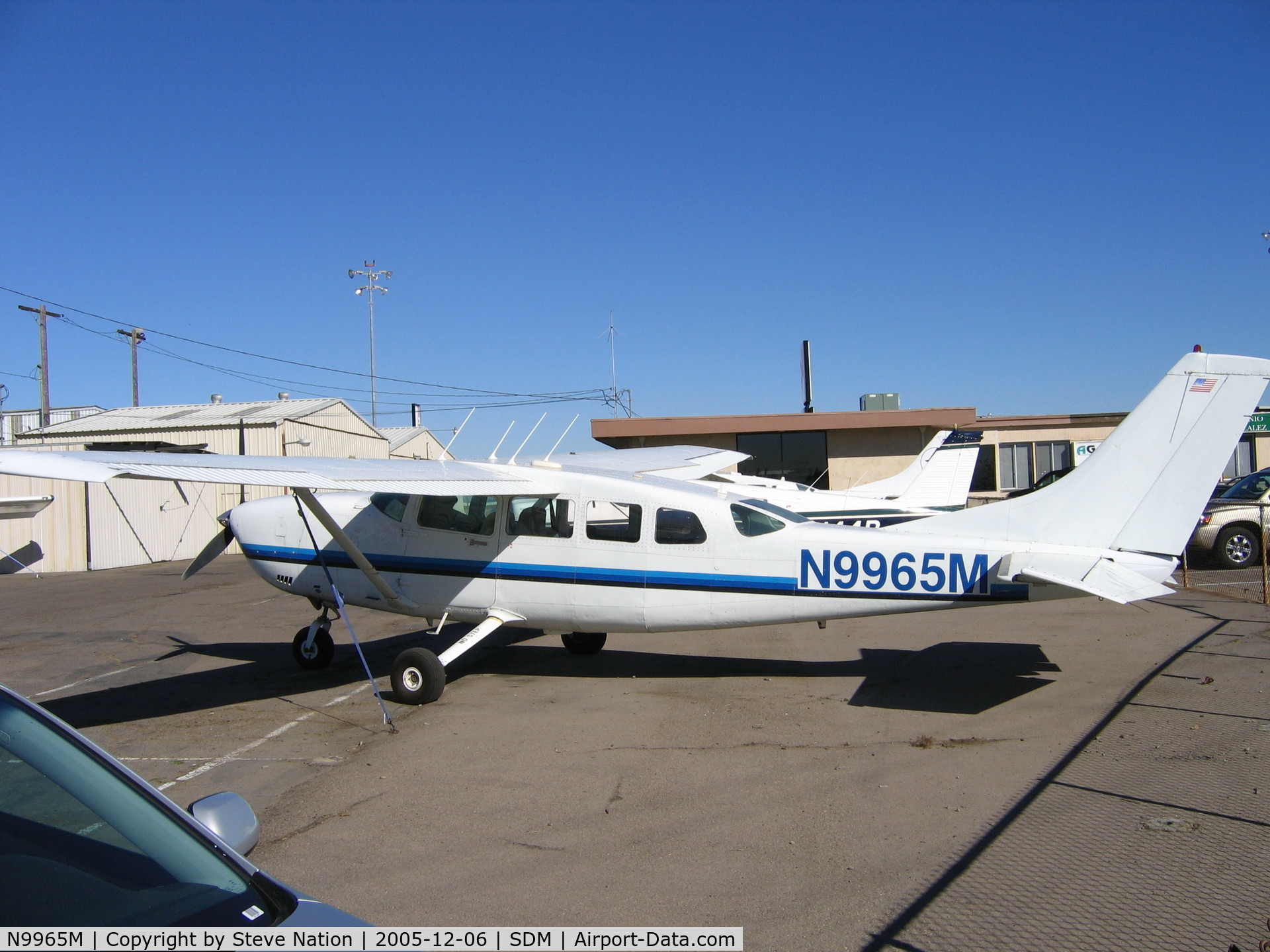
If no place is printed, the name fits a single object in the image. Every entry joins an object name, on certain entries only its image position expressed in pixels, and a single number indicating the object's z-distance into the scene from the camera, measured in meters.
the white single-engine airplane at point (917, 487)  14.75
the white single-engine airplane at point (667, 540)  6.89
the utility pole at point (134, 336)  49.94
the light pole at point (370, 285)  52.47
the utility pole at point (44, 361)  39.06
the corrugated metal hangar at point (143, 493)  26.19
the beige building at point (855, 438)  24.75
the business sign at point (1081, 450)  26.17
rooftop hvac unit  27.75
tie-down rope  6.94
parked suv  15.22
